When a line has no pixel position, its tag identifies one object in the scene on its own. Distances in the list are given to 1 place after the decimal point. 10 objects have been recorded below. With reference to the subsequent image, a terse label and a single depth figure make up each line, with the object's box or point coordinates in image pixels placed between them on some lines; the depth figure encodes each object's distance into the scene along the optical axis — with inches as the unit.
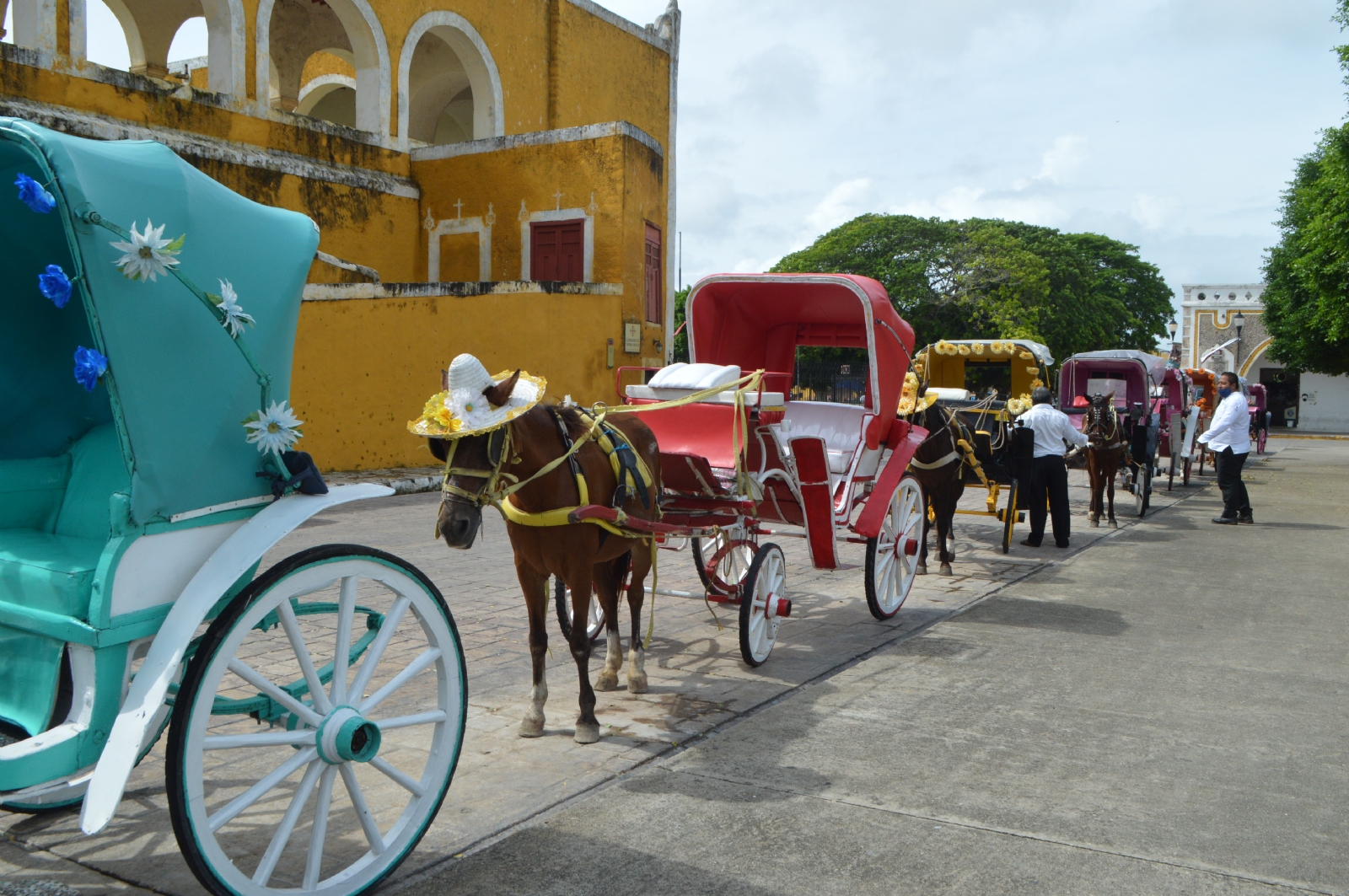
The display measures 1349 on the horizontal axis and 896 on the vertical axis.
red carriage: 239.8
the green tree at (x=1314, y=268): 829.2
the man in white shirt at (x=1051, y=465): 432.5
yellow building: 567.8
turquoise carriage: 105.7
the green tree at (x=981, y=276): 1521.9
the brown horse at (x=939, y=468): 353.7
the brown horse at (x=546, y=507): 158.6
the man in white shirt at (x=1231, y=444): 516.7
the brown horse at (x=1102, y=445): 511.8
